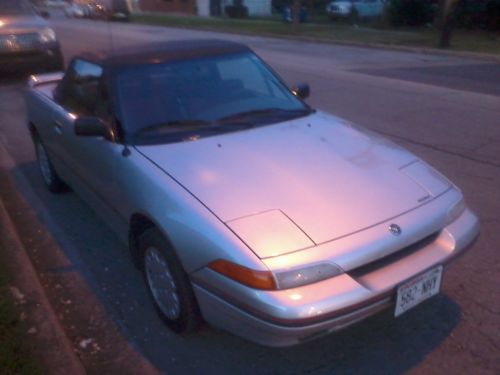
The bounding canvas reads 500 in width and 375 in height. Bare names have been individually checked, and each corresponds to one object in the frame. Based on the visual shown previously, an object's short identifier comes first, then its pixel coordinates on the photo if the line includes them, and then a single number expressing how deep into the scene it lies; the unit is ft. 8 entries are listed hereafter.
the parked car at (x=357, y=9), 103.55
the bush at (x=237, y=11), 125.78
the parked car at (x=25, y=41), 37.14
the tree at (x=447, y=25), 58.85
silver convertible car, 8.50
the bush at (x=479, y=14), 77.92
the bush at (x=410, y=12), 87.56
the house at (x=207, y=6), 139.64
